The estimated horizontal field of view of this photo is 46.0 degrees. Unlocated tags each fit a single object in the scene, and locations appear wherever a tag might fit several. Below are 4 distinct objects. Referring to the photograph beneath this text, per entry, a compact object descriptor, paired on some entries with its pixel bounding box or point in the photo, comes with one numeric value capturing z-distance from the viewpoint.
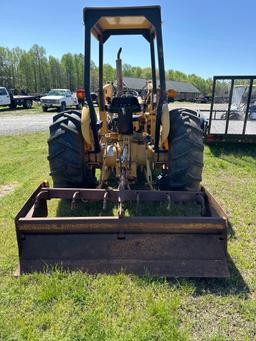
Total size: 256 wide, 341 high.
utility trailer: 7.80
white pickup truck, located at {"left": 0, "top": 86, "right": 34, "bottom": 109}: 24.52
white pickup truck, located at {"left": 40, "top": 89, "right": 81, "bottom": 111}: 23.78
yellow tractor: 2.78
